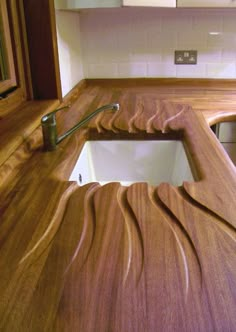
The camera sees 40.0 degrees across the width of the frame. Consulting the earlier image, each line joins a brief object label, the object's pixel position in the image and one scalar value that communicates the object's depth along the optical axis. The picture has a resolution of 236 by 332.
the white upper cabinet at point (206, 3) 1.50
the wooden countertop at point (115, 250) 0.45
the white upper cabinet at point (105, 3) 1.47
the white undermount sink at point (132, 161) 1.23
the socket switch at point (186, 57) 1.99
